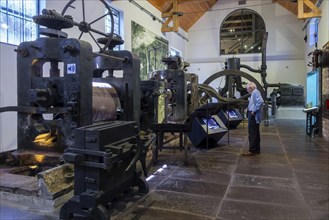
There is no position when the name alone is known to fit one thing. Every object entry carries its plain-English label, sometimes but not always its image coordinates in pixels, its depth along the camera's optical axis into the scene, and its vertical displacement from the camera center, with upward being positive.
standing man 5.04 -0.21
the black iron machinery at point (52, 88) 2.42 +0.19
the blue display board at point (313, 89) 7.55 +0.60
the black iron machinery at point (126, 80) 3.22 +0.34
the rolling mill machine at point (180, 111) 4.28 -0.05
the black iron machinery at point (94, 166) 2.02 -0.43
